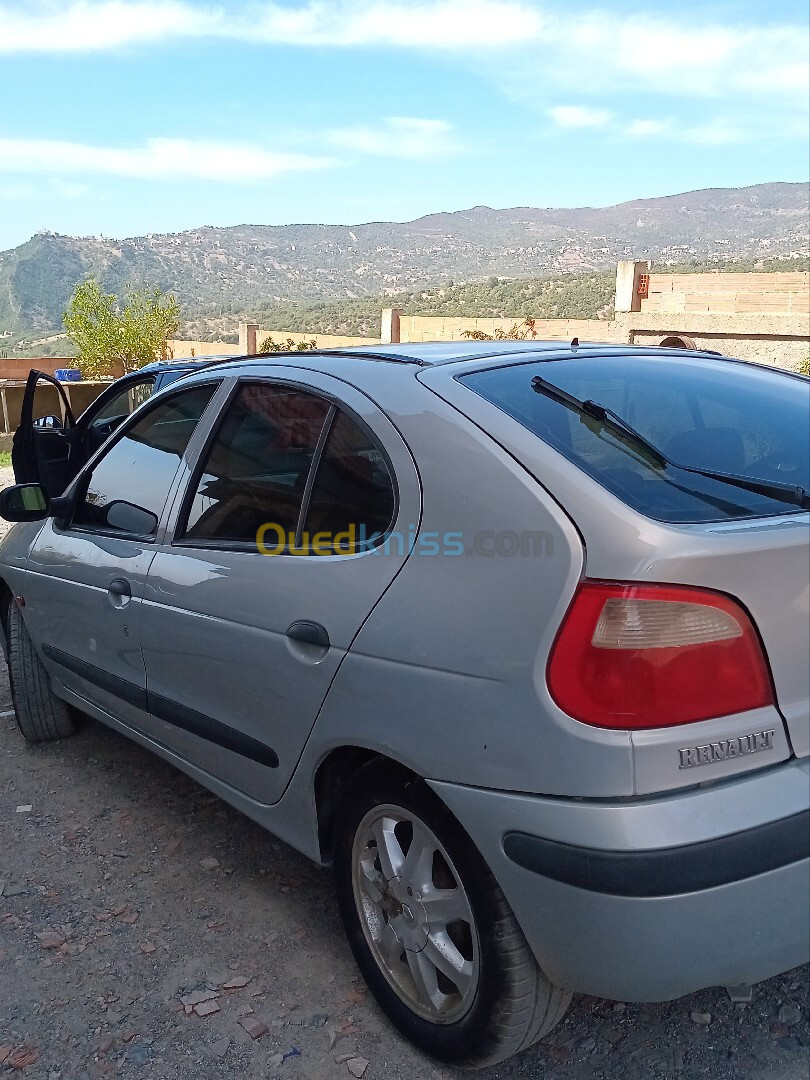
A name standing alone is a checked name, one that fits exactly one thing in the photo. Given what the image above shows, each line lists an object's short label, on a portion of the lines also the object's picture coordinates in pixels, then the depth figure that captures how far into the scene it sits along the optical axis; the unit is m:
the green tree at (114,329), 39.78
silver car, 1.77
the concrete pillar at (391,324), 28.50
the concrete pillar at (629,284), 23.69
